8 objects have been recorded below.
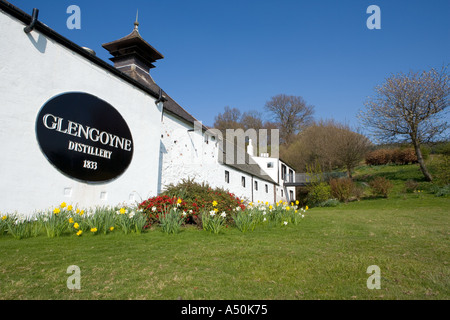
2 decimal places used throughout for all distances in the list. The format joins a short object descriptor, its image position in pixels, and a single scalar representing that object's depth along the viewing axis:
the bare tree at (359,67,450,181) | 20.83
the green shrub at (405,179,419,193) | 19.59
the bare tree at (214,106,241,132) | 39.41
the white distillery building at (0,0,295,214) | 5.97
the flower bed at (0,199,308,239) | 5.57
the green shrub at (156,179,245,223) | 7.64
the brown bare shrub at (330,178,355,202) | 20.20
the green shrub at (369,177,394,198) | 18.72
